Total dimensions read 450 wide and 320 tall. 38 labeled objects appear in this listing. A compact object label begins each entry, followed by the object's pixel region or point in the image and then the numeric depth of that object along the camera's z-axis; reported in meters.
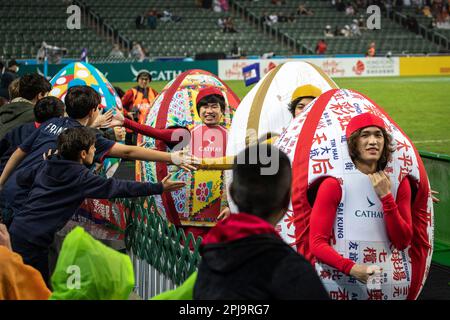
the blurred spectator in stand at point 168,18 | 36.36
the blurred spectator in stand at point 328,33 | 37.15
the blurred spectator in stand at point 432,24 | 39.88
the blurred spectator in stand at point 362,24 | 38.58
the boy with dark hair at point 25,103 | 6.50
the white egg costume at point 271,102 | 5.39
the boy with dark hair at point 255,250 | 2.23
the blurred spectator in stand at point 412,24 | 39.88
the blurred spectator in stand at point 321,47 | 34.31
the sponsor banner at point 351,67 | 30.08
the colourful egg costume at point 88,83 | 8.88
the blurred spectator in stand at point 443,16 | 40.94
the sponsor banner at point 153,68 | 28.72
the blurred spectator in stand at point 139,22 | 34.25
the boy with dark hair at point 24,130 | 5.53
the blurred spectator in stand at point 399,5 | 41.75
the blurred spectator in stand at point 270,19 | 37.60
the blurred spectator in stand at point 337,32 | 37.83
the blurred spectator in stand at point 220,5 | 38.56
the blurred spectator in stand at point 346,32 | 37.69
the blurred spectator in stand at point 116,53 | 29.73
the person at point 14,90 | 7.06
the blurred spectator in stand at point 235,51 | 32.15
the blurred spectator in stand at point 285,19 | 38.69
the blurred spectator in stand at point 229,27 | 36.38
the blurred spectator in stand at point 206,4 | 38.69
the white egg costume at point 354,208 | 3.76
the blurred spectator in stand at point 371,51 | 33.38
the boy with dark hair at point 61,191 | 4.41
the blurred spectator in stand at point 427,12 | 41.48
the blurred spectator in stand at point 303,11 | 39.59
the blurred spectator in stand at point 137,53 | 30.34
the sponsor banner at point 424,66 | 33.31
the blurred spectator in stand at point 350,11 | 39.94
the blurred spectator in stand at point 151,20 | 34.81
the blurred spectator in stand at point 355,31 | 37.97
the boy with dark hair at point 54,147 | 4.86
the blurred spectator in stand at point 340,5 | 40.25
